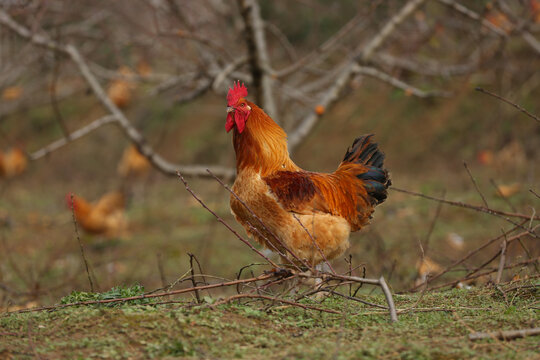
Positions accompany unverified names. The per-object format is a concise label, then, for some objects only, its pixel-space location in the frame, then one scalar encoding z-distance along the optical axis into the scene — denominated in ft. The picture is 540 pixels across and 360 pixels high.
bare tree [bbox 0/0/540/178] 33.14
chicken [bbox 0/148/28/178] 88.69
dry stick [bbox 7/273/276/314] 16.79
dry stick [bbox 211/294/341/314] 17.17
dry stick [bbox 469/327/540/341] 15.00
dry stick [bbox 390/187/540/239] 22.53
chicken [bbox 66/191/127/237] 60.54
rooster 23.07
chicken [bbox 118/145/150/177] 79.10
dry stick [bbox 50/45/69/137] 31.27
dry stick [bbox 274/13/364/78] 32.10
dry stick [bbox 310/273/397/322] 16.79
